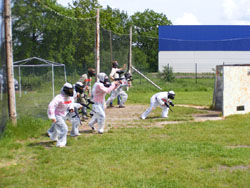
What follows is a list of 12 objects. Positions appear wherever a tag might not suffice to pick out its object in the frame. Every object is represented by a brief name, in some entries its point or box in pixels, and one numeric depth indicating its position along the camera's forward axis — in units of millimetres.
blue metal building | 43969
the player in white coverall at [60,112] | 7887
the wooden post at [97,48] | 13250
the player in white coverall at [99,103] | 9445
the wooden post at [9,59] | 8703
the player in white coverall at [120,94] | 14303
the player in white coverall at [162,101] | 11797
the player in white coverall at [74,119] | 8930
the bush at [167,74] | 25562
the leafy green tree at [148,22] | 65125
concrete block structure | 11695
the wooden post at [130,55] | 20611
